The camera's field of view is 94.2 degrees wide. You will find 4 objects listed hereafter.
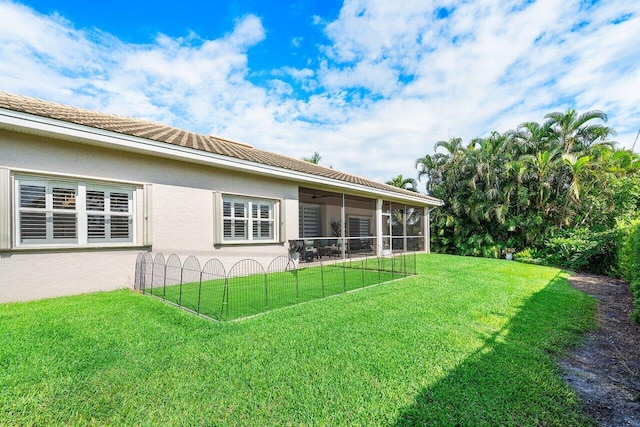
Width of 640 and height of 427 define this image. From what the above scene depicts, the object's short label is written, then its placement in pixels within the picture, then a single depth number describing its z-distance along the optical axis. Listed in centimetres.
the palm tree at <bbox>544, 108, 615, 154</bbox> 1577
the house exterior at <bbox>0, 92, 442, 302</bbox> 562
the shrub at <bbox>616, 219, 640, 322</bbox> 585
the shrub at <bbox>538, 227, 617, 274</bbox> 1234
